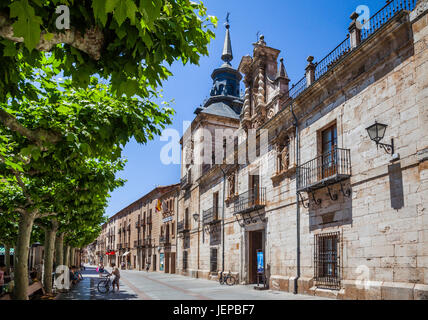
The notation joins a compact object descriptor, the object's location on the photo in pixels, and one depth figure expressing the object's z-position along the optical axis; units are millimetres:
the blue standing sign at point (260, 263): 15954
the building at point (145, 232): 38750
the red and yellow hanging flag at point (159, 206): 41853
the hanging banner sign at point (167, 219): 37669
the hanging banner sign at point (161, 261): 40253
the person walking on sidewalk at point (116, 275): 16375
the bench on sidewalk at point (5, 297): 9307
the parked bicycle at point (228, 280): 19164
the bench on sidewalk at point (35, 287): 11620
